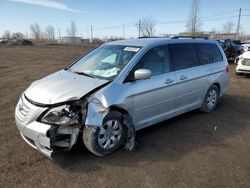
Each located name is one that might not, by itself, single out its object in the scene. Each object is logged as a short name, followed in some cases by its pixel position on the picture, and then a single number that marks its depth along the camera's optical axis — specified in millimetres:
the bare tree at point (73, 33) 72645
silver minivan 2592
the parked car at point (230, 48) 13163
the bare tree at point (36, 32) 76658
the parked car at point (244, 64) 8235
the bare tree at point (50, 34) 76824
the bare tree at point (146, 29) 46275
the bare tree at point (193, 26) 31378
